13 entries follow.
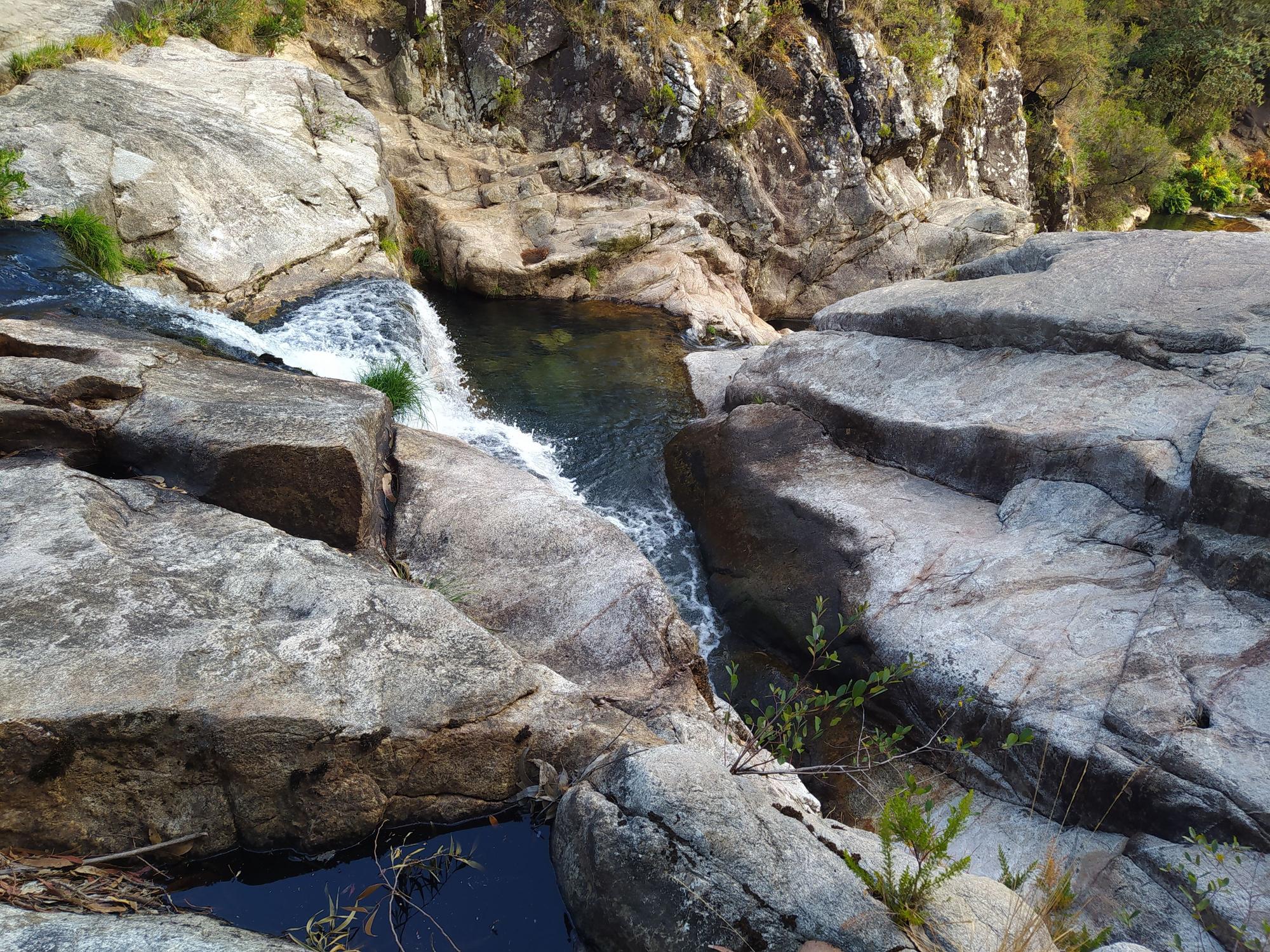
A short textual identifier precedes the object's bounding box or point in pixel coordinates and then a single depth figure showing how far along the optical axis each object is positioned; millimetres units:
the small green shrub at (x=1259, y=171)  29969
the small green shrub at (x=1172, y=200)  27344
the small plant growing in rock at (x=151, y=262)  8664
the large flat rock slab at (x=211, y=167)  8820
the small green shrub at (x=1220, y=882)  3203
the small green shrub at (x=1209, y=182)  28297
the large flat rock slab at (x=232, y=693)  3148
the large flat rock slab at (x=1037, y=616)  4051
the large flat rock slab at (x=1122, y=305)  6371
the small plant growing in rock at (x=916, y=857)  2611
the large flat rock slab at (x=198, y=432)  4895
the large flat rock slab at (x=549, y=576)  5047
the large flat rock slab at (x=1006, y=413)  5746
